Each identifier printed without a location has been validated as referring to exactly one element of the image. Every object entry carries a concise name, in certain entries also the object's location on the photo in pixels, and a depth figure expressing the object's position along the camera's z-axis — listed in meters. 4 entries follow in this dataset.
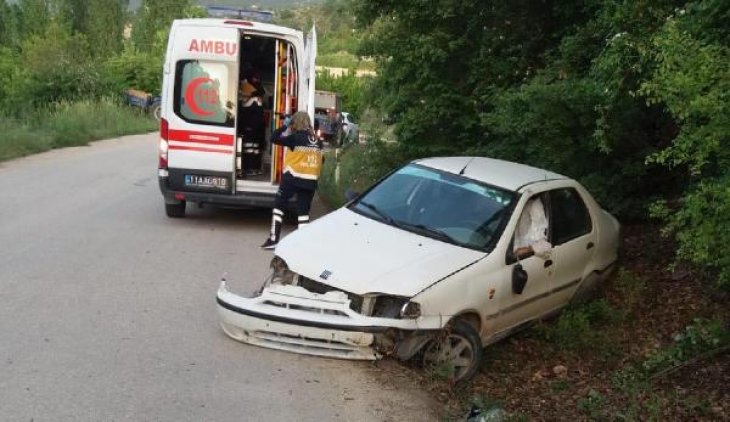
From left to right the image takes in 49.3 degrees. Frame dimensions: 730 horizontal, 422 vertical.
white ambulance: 10.57
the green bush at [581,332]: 6.73
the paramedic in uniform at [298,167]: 9.46
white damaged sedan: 5.56
